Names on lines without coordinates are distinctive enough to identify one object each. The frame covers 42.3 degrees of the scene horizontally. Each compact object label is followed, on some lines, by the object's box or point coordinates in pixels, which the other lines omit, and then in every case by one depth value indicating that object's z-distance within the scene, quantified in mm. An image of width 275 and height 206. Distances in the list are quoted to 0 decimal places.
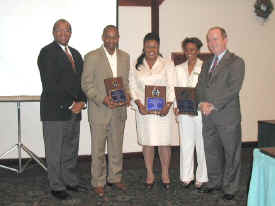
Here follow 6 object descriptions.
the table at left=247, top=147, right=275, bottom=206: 2000
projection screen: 4387
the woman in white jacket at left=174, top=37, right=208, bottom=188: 3682
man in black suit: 3445
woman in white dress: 3664
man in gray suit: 3295
